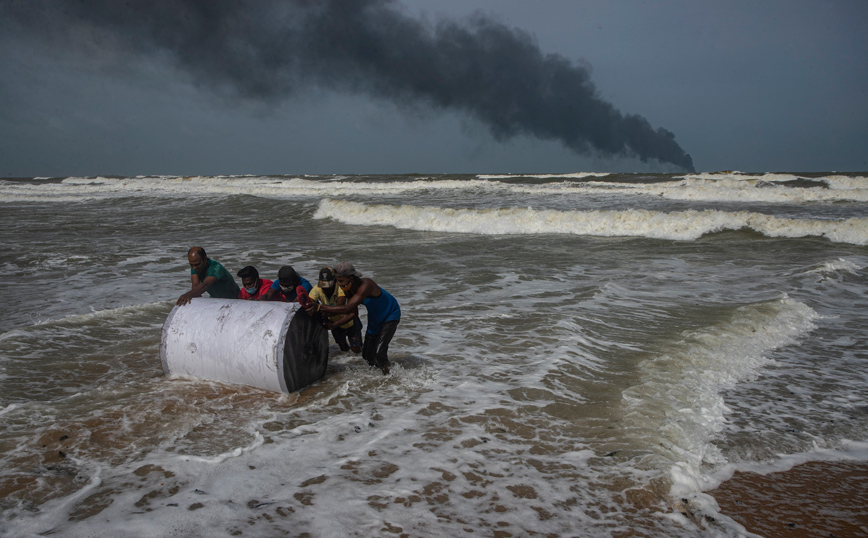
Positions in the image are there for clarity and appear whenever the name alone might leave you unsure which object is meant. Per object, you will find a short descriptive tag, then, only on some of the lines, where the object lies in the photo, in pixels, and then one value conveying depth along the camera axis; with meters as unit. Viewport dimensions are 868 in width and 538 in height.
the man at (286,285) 5.89
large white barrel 5.00
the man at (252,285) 6.29
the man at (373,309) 5.47
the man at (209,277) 6.59
